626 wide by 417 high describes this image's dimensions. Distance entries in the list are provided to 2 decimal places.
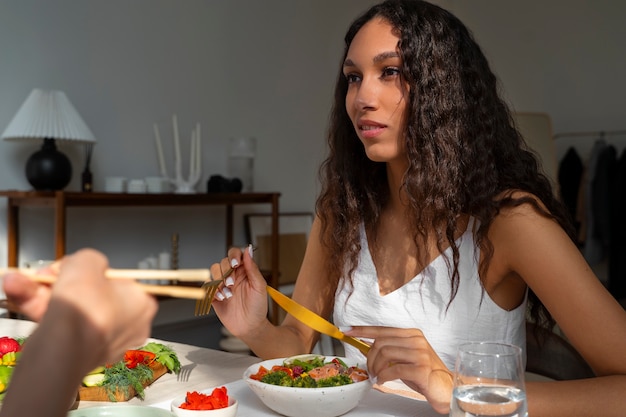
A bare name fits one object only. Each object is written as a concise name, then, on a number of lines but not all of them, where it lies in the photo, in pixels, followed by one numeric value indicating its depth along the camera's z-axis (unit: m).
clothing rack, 5.12
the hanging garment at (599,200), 4.84
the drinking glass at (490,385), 0.75
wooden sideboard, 2.92
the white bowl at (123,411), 0.90
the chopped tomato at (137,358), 1.20
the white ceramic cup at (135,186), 3.31
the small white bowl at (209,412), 0.94
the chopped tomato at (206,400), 0.97
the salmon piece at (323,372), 1.09
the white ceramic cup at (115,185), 3.26
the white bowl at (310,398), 0.99
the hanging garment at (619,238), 4.72
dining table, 1.05
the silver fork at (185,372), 1.25
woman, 1.35
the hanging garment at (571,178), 5.12
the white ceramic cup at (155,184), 3.39
